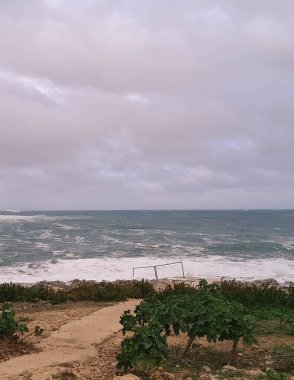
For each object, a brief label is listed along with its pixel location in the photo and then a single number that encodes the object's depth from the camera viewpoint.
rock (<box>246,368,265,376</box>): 6.59
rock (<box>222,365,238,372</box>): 6.88
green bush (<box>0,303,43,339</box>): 7.93
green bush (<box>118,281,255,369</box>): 6.34
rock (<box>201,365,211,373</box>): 6.90
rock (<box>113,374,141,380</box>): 6.15
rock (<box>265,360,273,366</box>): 7.45
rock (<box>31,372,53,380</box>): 6.30
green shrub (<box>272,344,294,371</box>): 7.19
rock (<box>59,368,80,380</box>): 6.46
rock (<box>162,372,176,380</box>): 6.50
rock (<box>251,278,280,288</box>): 20.79
